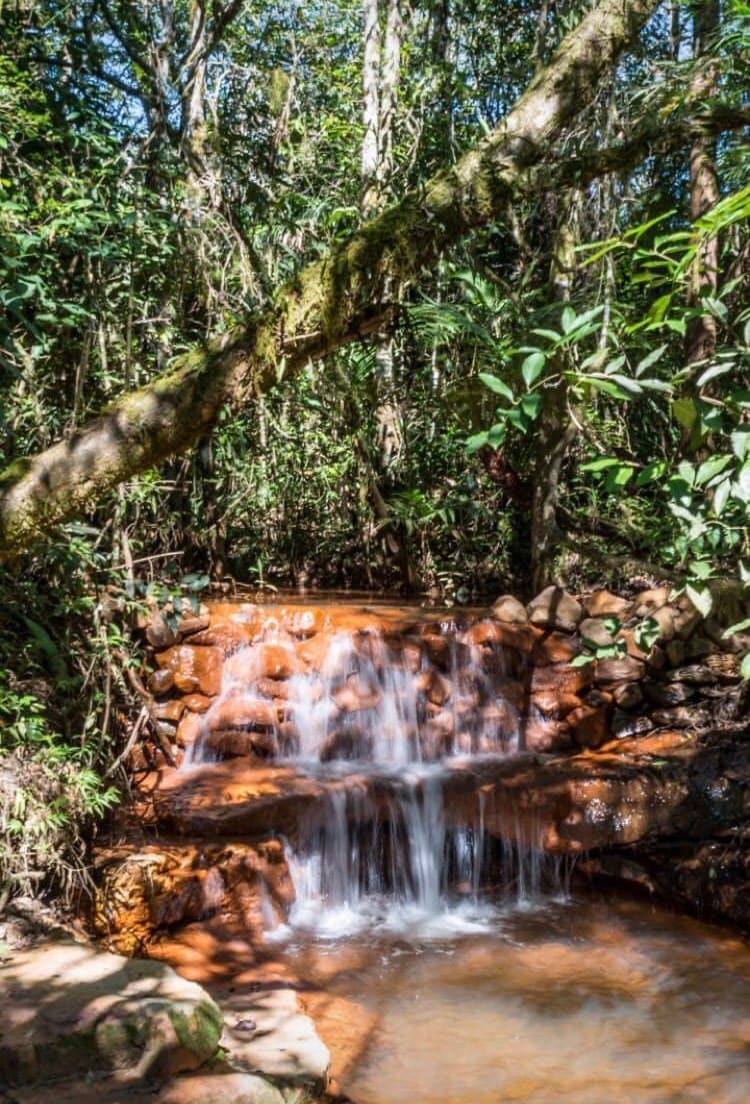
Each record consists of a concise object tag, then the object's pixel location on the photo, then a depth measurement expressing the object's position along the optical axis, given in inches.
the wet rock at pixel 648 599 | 275.7
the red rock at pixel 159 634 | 264.8
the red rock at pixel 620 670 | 281.3
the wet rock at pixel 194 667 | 264.5
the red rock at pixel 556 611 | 296.2
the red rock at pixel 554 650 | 289.9
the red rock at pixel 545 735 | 277.0
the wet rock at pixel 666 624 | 283.7
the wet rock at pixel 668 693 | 275.3
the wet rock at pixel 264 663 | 271.3
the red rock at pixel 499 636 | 289.0
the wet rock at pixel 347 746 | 264.5
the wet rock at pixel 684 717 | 269.0
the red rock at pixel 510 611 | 298.8
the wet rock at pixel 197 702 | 261.0
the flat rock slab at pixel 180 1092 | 108.7
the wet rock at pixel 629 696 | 278.5
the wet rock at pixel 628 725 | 275.4
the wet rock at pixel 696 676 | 276.2
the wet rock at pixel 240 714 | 259.9
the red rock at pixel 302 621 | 282.7
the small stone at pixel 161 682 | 259.4
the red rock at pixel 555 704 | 280.8
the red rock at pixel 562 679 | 283.9
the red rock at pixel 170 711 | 256.1
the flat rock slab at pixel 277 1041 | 128.3
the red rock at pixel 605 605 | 293.6
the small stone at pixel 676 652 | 282.4
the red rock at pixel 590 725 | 275.9
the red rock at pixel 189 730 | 255.3
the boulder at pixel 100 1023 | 113.9
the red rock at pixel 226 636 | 272.9
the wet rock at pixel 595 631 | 282.7
